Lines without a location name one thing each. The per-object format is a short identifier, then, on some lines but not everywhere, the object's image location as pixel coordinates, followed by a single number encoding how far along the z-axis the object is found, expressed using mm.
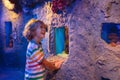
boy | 3238
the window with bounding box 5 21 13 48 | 8979
